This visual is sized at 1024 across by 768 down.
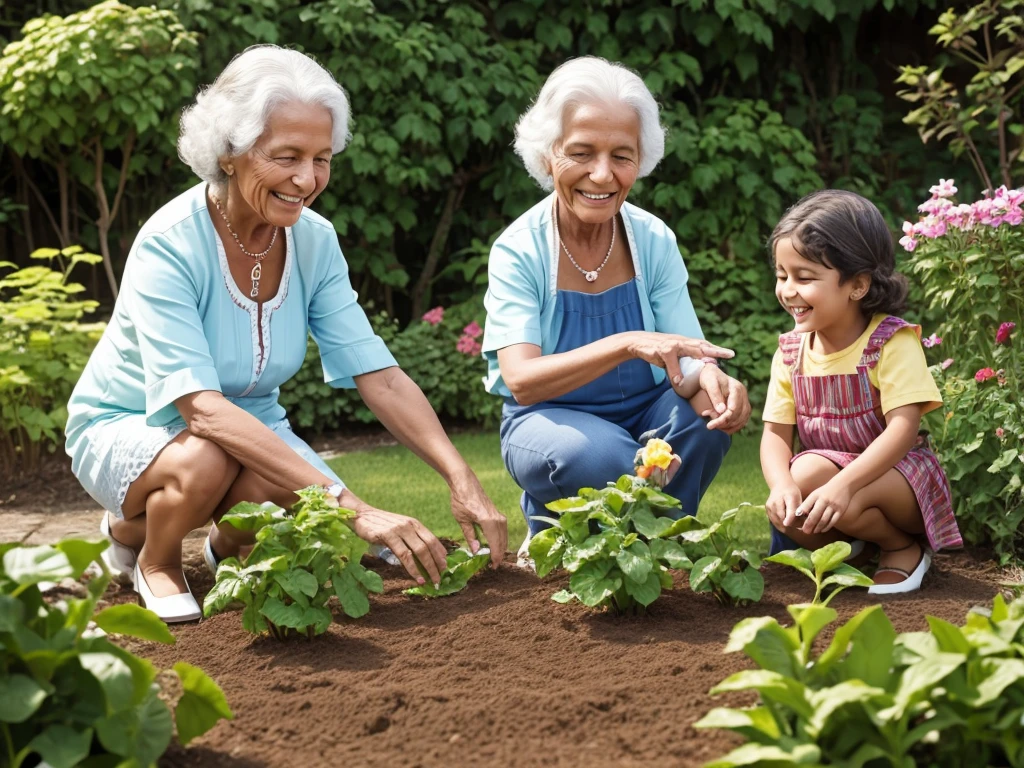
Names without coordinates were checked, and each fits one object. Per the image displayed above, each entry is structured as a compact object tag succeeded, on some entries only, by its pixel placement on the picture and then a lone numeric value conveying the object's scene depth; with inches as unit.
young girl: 124.1
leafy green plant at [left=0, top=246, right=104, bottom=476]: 205.6
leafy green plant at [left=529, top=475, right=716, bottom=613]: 111.7
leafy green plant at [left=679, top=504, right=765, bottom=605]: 115.5
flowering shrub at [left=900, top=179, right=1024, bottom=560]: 137.9
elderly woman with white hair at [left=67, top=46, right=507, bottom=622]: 123.4
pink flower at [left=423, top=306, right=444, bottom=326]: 267.7
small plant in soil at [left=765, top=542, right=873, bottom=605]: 105.3
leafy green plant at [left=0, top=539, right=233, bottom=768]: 70.9
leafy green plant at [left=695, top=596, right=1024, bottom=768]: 73.0
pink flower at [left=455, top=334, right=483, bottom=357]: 257.0
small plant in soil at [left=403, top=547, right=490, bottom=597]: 126.8
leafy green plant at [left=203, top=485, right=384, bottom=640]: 109.3
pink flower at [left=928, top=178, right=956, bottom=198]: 150.0
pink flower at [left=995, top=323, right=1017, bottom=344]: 143.0
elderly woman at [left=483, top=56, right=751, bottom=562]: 134.9
